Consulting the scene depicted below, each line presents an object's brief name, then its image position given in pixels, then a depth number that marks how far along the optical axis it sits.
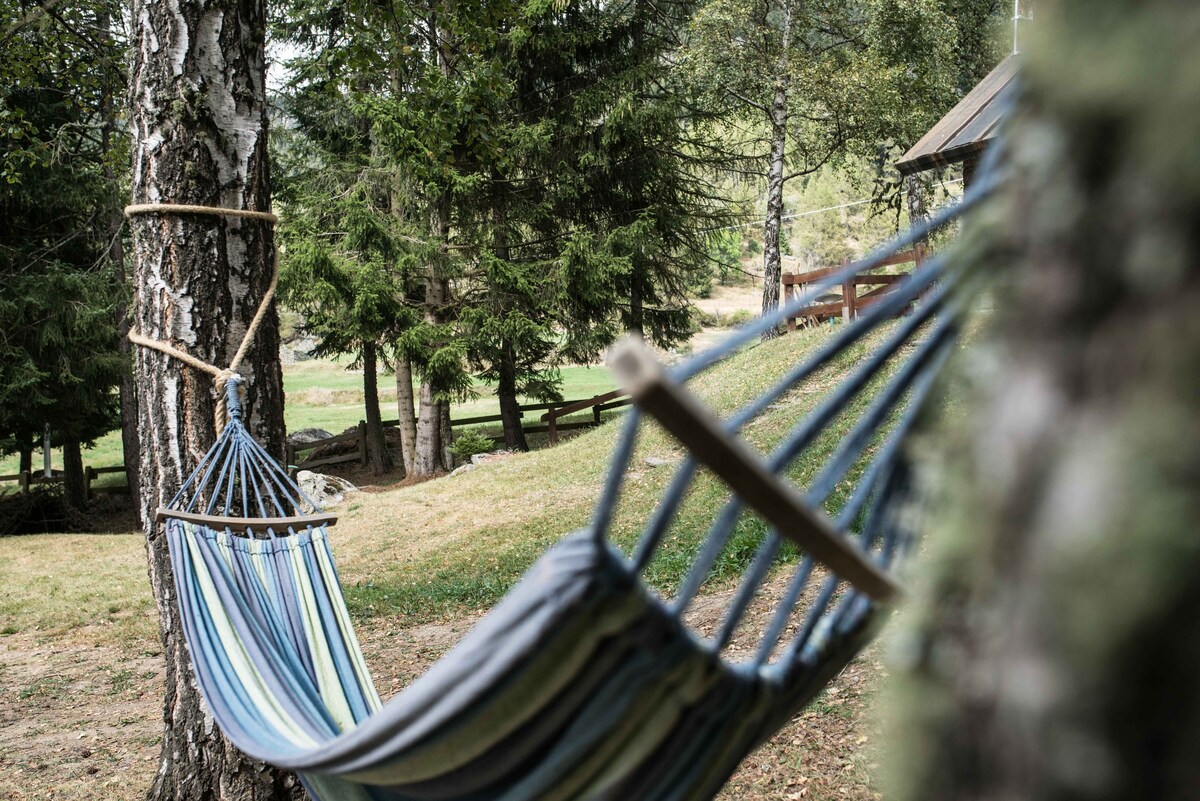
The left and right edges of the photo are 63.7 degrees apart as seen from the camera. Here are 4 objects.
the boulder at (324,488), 11.09
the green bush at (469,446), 13.54
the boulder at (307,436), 17.84
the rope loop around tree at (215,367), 2.48
